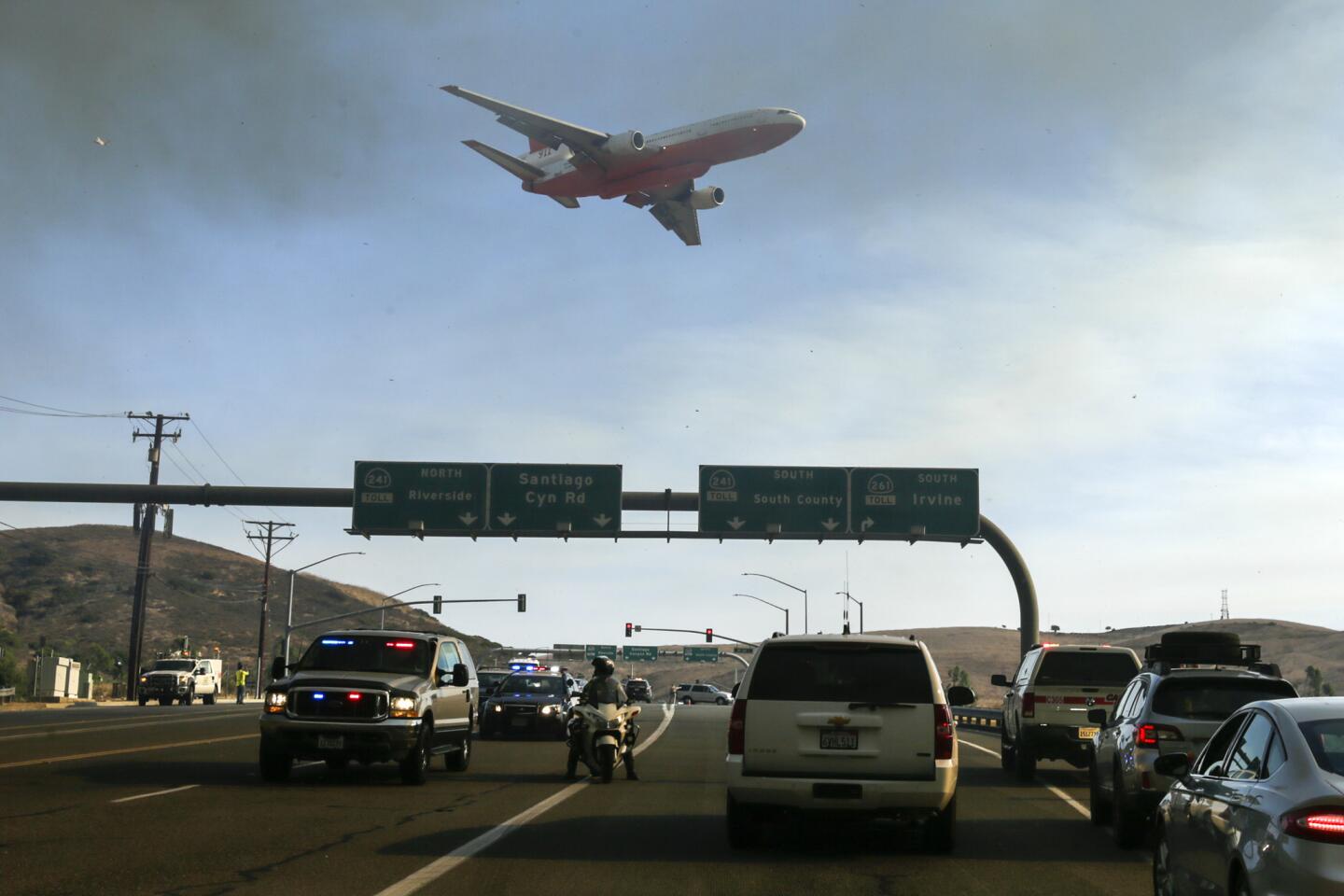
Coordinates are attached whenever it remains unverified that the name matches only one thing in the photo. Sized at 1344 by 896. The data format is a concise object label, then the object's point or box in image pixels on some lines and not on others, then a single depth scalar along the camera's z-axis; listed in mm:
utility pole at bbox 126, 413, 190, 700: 72312
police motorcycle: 19688
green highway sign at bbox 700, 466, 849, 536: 42125
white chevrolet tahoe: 12250
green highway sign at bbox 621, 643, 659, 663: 151250
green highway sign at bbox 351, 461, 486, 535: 42875
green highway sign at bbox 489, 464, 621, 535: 42625
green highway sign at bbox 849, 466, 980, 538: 41531
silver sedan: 6641
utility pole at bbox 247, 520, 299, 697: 86288
